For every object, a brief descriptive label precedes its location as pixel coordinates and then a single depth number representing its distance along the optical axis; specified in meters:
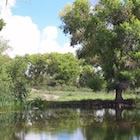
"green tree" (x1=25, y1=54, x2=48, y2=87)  77.59
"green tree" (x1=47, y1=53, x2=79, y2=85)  74.12
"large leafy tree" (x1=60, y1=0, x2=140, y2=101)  29.52
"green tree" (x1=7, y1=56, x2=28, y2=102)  27.38
